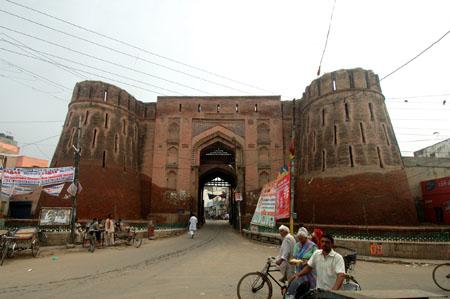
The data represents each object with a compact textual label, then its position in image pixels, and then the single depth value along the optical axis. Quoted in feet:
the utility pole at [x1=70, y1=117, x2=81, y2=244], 45.85
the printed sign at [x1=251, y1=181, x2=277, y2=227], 49.24
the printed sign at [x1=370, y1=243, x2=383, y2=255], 38.70
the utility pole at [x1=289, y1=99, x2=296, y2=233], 36.91
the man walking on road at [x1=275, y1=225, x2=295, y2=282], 18.40
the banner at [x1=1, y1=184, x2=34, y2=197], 49.01
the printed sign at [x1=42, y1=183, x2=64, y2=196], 51.72
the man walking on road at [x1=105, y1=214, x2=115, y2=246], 48.55
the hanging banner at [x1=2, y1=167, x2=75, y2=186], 49.47
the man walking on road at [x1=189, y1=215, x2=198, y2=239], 68.98
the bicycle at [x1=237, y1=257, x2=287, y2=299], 17.26
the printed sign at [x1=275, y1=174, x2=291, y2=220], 40.93
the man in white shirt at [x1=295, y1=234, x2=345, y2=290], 12.97
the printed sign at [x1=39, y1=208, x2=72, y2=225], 46.60
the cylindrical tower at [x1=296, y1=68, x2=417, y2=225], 69.97
